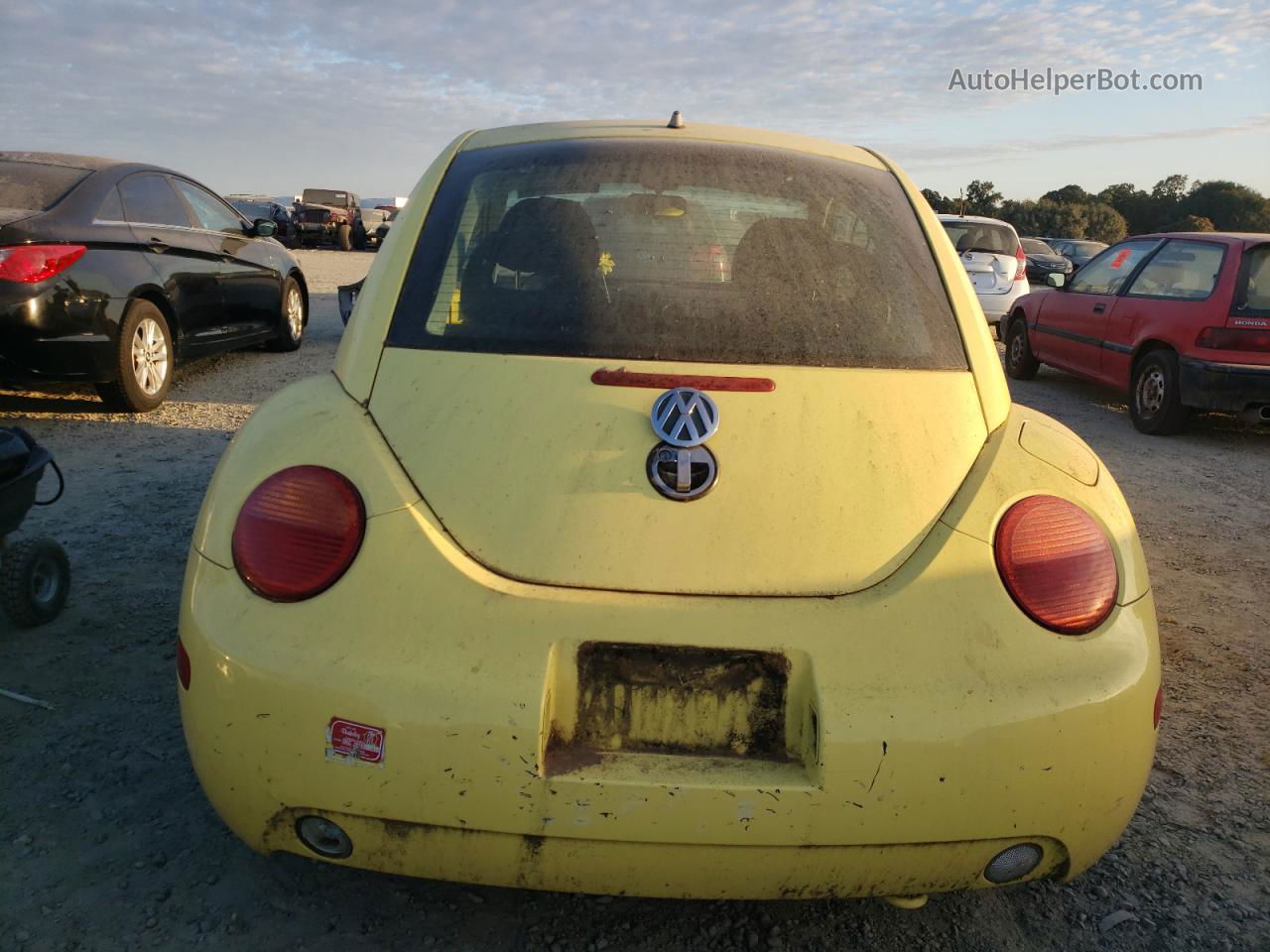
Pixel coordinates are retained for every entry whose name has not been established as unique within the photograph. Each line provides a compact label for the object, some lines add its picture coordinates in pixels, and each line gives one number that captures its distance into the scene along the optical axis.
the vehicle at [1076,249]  28.80
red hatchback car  7.09
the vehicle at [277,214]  30.88
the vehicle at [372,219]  35.41
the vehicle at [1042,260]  24.69
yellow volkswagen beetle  1.66
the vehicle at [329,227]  32.03
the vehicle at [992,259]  12.67
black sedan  5.82
